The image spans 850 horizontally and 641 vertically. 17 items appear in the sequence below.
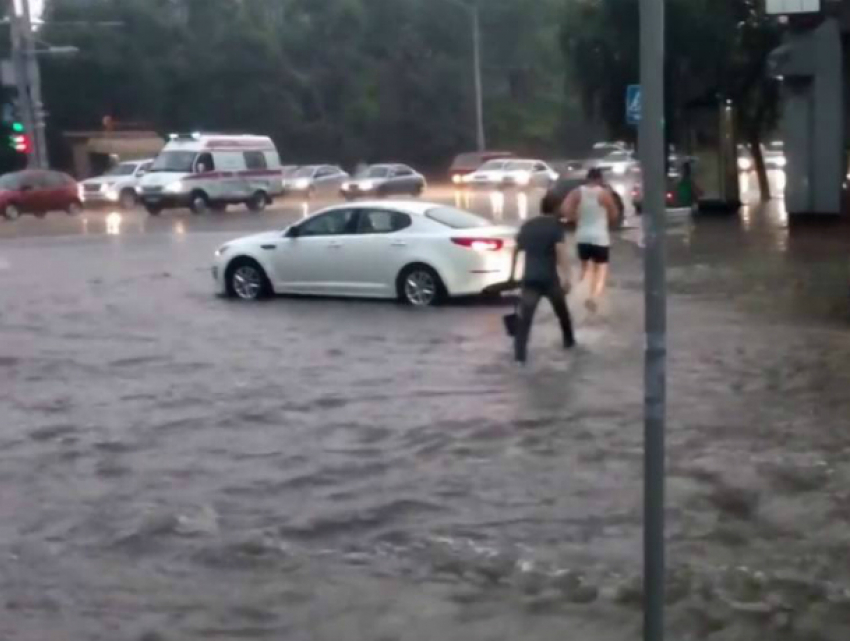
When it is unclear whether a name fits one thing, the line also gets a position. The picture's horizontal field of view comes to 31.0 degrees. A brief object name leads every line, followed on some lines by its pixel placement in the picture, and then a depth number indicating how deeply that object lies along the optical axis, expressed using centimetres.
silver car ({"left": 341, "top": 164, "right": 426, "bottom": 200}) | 5900
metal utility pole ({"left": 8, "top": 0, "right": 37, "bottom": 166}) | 5216
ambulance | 4781
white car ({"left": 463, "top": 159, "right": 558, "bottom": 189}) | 6072
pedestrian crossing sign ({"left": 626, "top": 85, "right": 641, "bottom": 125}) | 2792
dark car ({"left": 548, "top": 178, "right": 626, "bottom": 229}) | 2637
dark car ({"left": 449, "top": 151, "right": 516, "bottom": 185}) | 6500
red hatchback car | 4797
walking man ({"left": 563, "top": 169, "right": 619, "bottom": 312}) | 1855
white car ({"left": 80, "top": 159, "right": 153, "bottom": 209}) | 5269
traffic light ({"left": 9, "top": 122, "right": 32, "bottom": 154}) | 5284
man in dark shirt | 1435
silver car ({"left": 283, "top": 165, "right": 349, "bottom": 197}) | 6275
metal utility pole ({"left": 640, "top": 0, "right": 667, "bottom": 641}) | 462
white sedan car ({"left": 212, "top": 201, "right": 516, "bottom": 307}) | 1970
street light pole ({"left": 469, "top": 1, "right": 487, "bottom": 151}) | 6806
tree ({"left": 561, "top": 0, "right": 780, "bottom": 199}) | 4081
